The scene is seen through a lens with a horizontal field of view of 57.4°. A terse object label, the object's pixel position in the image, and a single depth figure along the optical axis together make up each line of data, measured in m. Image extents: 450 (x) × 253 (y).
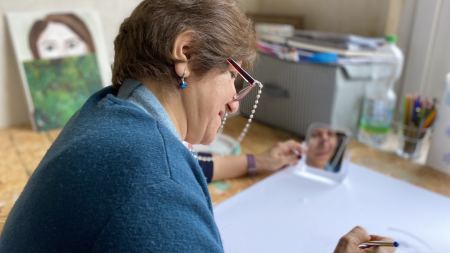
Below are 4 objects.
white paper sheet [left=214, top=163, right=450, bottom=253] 0.76
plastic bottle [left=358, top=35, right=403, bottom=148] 1.19
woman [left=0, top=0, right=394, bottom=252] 0.44
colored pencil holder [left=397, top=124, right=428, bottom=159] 1.11
